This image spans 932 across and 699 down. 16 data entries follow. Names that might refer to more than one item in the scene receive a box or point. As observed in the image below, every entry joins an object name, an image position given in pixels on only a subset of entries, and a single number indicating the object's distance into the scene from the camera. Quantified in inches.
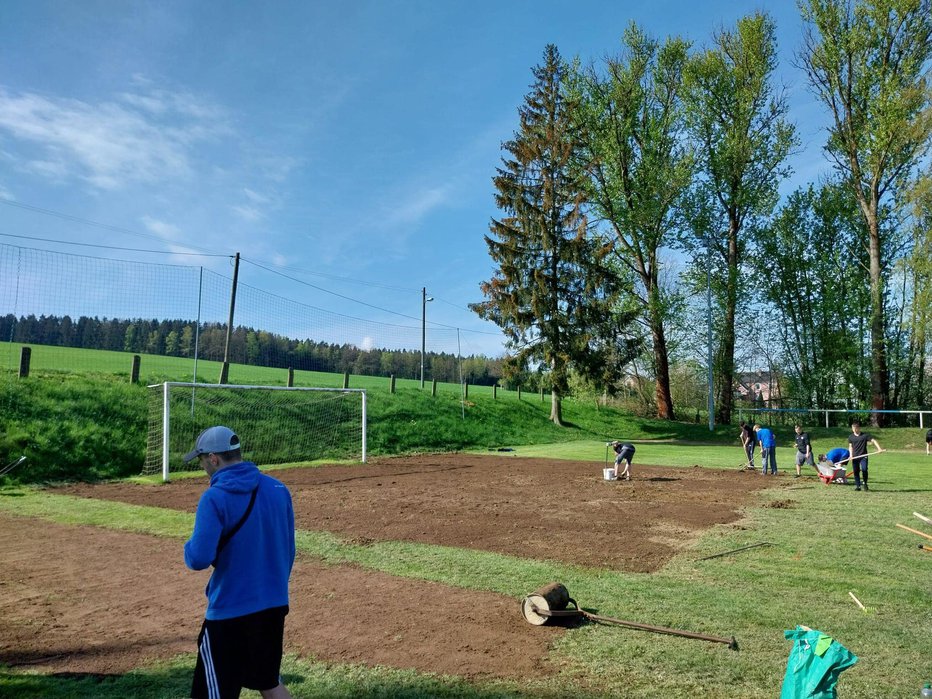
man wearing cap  135.6
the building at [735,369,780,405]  1828.2
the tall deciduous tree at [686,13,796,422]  1497.3
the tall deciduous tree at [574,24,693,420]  1521.9
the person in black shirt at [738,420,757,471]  804.6
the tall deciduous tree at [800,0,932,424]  1295.5
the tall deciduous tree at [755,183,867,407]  1555.1
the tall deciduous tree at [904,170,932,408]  1250.6
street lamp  1507.1
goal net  807.1
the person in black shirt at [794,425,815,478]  719.1
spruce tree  1440.7
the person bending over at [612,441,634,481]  672.4
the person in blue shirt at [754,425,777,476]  732.7
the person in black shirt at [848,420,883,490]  605.3
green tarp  148.3
